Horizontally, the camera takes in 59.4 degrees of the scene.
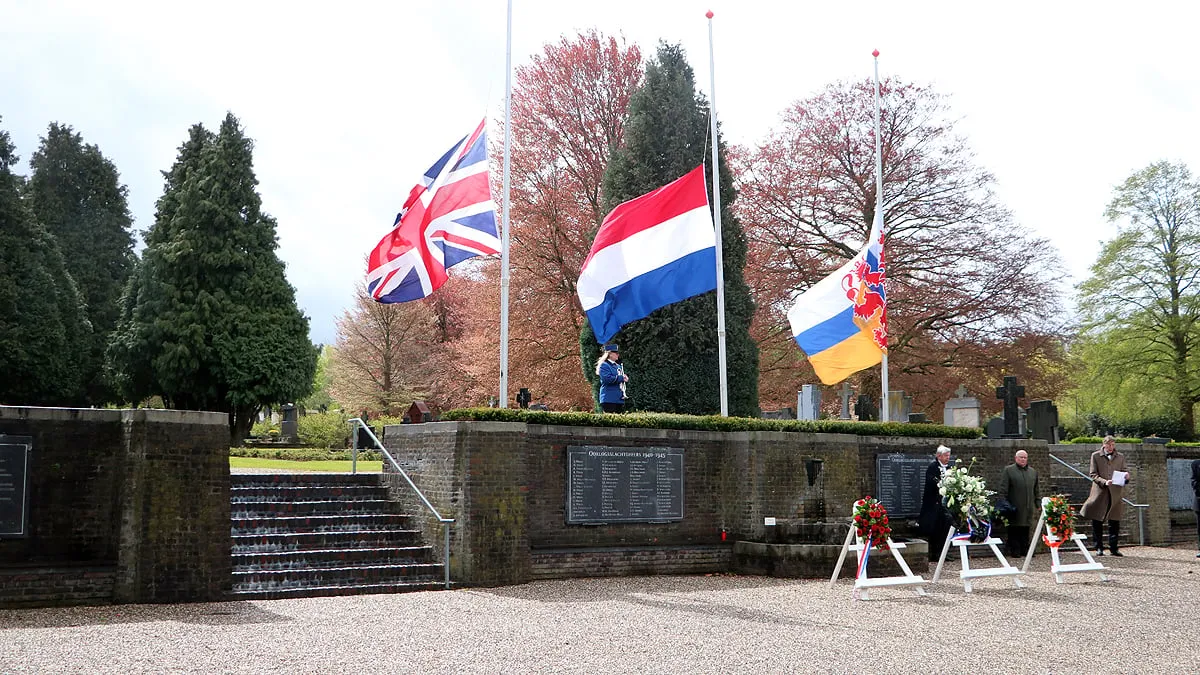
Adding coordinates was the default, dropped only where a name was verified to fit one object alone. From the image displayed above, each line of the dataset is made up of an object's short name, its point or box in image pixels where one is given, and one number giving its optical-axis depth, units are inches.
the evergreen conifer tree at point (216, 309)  1396.4
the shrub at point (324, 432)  1375.5
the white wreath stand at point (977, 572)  518.6
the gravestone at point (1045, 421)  879.7
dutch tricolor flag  599.8
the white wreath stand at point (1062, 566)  552.4
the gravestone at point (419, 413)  882.1
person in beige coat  716.7
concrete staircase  470.3
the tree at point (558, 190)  1092.5
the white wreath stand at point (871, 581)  475.2
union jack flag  589.9
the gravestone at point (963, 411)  946.1
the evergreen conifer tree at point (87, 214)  1670.8
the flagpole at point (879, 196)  750.5
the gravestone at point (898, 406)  953.5
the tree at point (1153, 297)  1512.1
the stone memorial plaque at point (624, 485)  552.1
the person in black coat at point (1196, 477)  734.3
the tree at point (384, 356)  1942.7
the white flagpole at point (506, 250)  582.6
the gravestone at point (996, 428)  895.3
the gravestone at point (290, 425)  1331.2
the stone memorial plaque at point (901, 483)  674.8
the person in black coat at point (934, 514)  625.2
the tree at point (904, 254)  1095.6
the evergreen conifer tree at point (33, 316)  1348.4
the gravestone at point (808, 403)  816.9
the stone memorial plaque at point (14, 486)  416.5
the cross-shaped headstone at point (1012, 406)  847.7
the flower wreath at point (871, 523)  503.8
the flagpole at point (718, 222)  641.0
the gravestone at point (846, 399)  983.5
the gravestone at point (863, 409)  806.5
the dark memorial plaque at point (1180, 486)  874.8
